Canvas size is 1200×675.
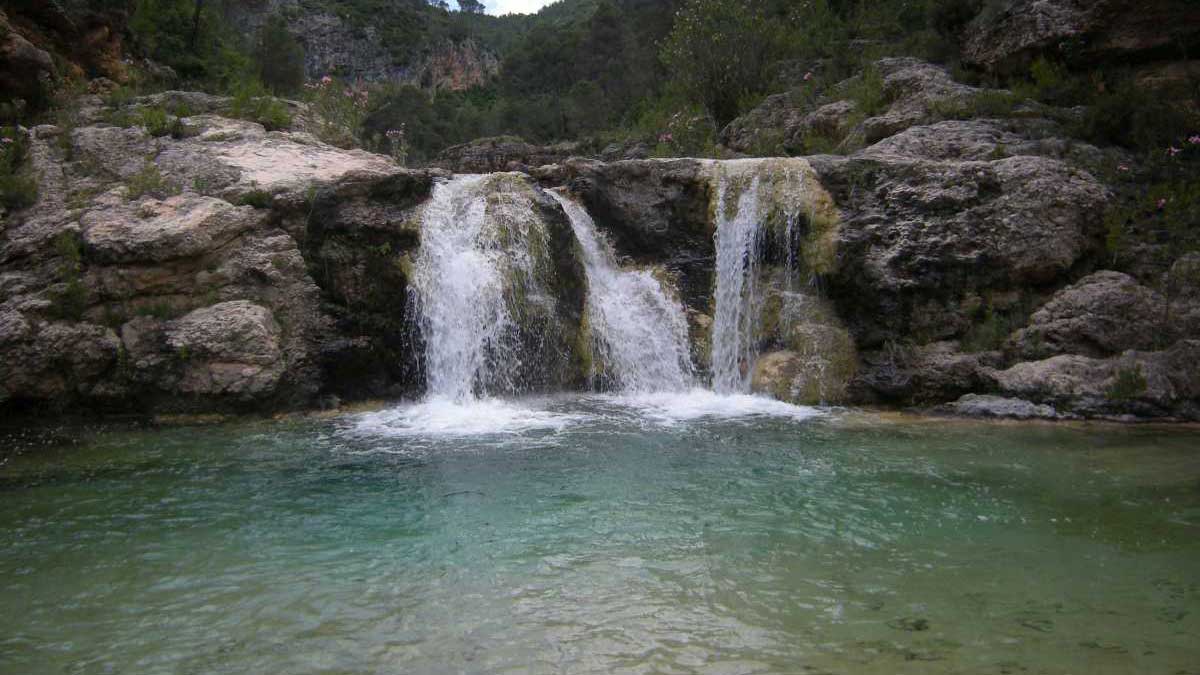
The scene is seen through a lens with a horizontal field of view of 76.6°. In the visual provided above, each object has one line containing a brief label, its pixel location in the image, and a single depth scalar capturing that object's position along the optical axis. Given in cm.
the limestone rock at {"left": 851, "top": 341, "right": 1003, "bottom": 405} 1035
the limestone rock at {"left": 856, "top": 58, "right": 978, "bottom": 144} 1422
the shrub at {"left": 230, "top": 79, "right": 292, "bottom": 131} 1366
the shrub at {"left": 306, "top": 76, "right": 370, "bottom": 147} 1452
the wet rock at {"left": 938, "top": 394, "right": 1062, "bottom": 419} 944
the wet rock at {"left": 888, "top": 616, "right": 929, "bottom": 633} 403
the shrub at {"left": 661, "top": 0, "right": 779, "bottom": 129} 2078
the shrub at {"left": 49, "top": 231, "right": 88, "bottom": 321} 991
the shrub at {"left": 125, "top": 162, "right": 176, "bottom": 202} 1109
